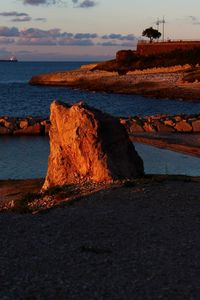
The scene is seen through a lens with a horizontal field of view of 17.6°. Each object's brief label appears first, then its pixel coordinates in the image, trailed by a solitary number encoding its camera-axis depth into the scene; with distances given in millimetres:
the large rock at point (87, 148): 22859
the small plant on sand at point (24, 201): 20172
